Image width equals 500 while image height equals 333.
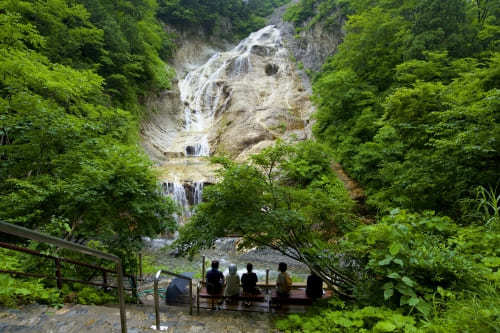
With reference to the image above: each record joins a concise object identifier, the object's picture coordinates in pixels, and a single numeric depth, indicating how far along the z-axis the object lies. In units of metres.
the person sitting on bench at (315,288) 4.70
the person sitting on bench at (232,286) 4.92
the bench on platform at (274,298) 4.69
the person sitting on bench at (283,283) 4.78
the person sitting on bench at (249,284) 4.96
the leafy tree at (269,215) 3.94
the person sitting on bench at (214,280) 5.04
